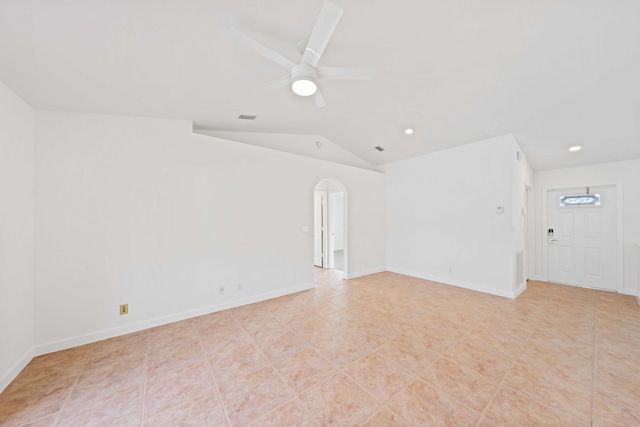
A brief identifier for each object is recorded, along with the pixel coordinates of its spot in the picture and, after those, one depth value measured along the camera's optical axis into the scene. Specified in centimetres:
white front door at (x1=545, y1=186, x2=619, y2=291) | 437
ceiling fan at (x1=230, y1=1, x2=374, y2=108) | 150
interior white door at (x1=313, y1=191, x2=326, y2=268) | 623
